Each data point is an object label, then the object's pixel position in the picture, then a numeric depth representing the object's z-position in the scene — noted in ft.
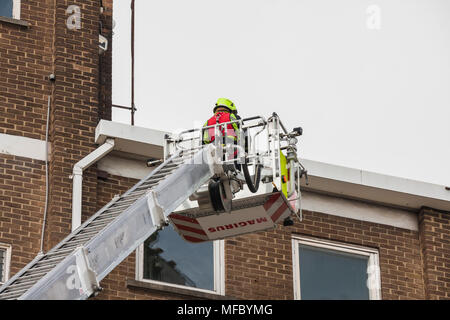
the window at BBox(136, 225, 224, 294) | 60.34
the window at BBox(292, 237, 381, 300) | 64.18
